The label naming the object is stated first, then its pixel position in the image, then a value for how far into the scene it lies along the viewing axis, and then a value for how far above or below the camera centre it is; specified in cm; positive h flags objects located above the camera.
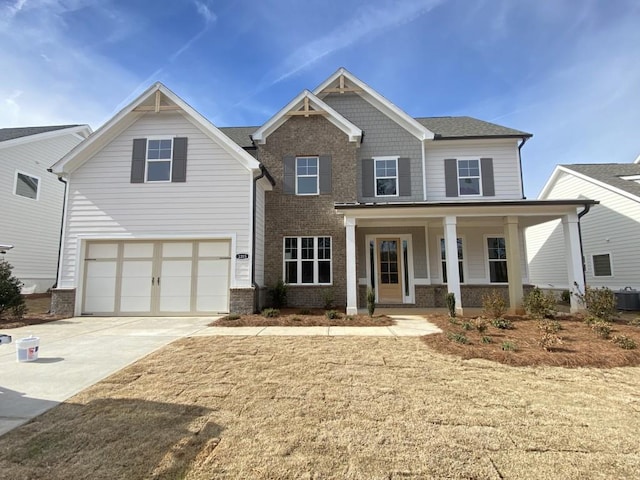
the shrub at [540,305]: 921 -77
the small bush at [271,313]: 981 -104
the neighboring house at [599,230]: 1277 +220
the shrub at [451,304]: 946 -75
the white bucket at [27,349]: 543 -118
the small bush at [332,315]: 950 -108
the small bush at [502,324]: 799 -116
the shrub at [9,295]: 970 -46
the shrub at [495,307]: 906 -81
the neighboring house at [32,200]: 1476 +397
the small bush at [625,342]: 597 -123
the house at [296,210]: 1060 +233
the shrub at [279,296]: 1177 -62
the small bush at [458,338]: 645 -123
